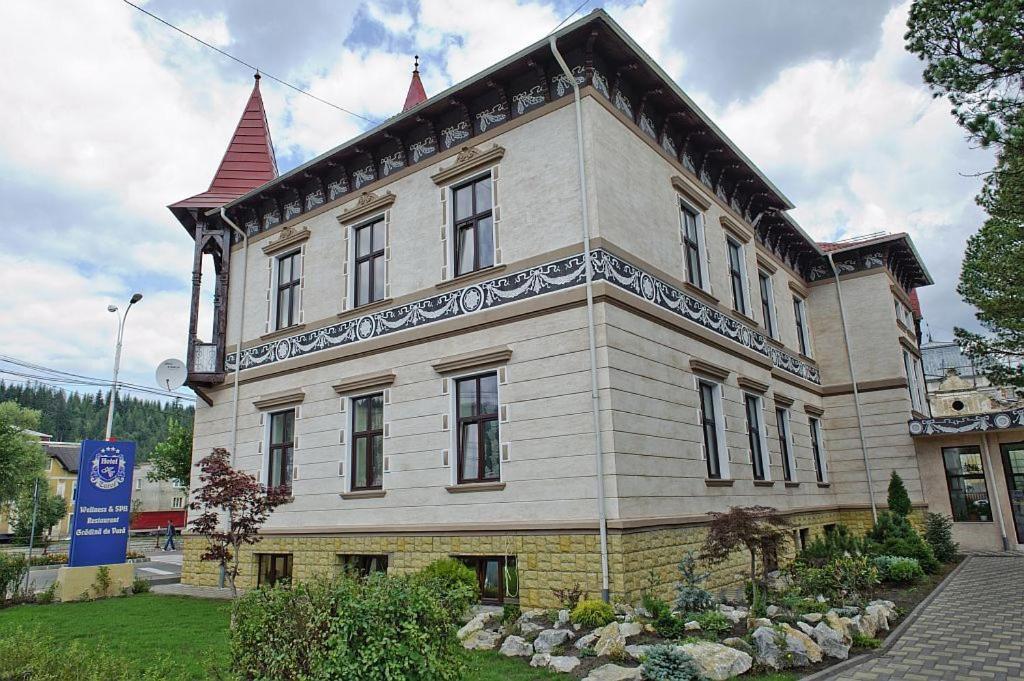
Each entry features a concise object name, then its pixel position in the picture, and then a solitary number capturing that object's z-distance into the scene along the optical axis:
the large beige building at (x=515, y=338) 11.28
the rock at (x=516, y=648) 8.51
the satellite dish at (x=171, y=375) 17.39
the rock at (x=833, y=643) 8.14
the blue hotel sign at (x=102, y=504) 15.58
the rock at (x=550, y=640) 8.45
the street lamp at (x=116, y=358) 21.56
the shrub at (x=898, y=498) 19.91
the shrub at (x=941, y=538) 17.83
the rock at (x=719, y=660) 7.25
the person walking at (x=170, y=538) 38.35
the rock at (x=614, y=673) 7.10
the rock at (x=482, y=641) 8.98
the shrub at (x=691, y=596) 9.75
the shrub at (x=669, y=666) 6.93
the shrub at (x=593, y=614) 9.23
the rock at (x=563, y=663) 7.68
